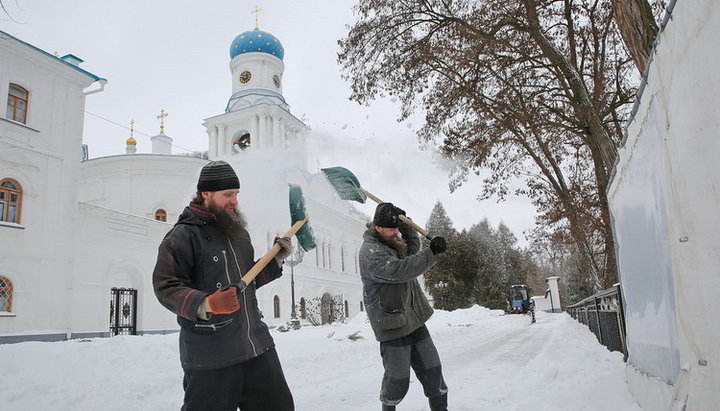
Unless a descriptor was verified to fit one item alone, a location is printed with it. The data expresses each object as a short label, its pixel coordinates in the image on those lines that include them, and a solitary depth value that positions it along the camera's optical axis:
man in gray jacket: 3.74
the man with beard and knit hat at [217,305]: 2.51
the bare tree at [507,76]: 10.15
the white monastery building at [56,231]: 15.27
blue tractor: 33.53
